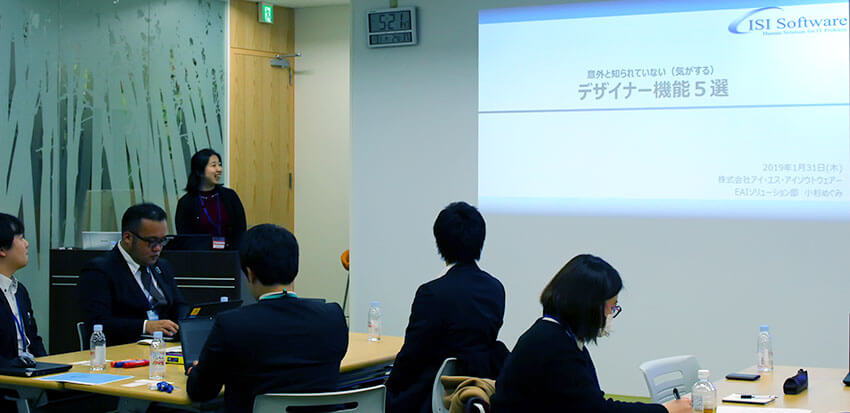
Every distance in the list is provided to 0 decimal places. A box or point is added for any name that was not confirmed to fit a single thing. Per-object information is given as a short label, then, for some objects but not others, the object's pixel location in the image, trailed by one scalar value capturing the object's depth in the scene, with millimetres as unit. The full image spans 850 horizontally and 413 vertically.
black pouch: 3592
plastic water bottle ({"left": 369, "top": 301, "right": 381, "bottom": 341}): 4902
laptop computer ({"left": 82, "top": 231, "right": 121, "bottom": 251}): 7277
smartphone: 3939
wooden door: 9055
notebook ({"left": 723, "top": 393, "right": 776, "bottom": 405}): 3397
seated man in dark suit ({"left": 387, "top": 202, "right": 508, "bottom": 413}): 3750
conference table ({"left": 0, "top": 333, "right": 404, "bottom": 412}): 3441
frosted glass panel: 7176
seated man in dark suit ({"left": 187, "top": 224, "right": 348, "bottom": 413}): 3105
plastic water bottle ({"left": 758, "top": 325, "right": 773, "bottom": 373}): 4176
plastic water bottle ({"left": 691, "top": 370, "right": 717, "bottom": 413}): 3121
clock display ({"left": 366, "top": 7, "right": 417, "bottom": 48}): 6832
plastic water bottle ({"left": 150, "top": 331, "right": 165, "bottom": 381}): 3680
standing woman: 7258
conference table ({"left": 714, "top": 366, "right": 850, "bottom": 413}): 3370
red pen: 3930
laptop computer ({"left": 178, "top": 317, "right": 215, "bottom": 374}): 3777
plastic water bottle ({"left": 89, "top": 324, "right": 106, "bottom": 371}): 3857
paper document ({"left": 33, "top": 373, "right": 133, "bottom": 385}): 3576
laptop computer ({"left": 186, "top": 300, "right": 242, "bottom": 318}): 4191
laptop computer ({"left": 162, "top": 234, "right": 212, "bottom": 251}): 6922
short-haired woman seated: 2840
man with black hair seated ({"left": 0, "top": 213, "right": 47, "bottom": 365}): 4117
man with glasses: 4512
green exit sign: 9211
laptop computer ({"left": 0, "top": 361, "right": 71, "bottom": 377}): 3639
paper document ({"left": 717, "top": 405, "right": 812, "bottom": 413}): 3244
